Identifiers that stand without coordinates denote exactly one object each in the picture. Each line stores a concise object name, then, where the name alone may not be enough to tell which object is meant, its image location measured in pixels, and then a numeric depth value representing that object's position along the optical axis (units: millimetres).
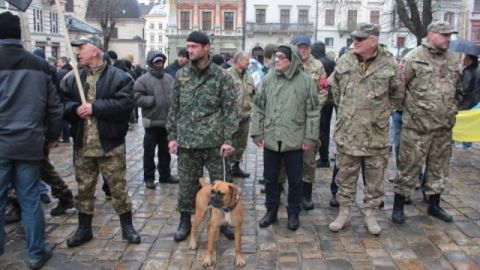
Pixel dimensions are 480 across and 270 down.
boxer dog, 4270
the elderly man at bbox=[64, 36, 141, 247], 4543
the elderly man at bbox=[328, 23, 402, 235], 4930
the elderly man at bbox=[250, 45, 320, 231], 5051
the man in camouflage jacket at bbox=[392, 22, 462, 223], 5234
